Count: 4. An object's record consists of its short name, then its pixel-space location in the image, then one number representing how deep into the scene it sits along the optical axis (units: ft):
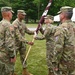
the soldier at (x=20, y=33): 13.73
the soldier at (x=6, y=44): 10.38
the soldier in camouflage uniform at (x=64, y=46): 8.93
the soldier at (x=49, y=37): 13.09
